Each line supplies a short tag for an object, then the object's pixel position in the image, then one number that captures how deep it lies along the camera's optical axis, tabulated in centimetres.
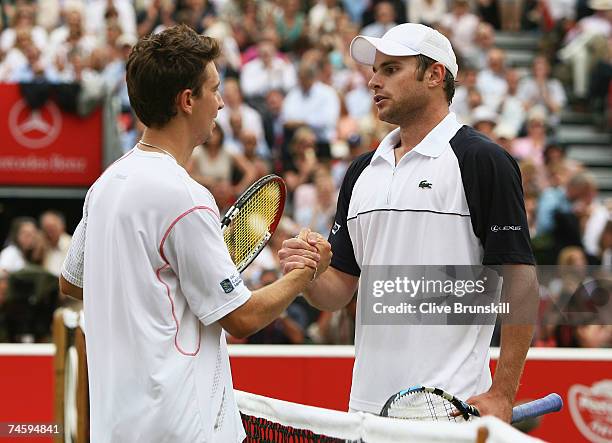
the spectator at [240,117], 1273
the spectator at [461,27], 1523
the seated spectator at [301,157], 1206
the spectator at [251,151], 1223
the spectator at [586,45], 1533
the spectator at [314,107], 1337
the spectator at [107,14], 1447
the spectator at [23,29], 1385
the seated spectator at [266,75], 1388
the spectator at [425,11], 1572
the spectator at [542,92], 1443
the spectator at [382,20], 1523
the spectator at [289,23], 1493
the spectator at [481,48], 1494
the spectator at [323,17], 1505
